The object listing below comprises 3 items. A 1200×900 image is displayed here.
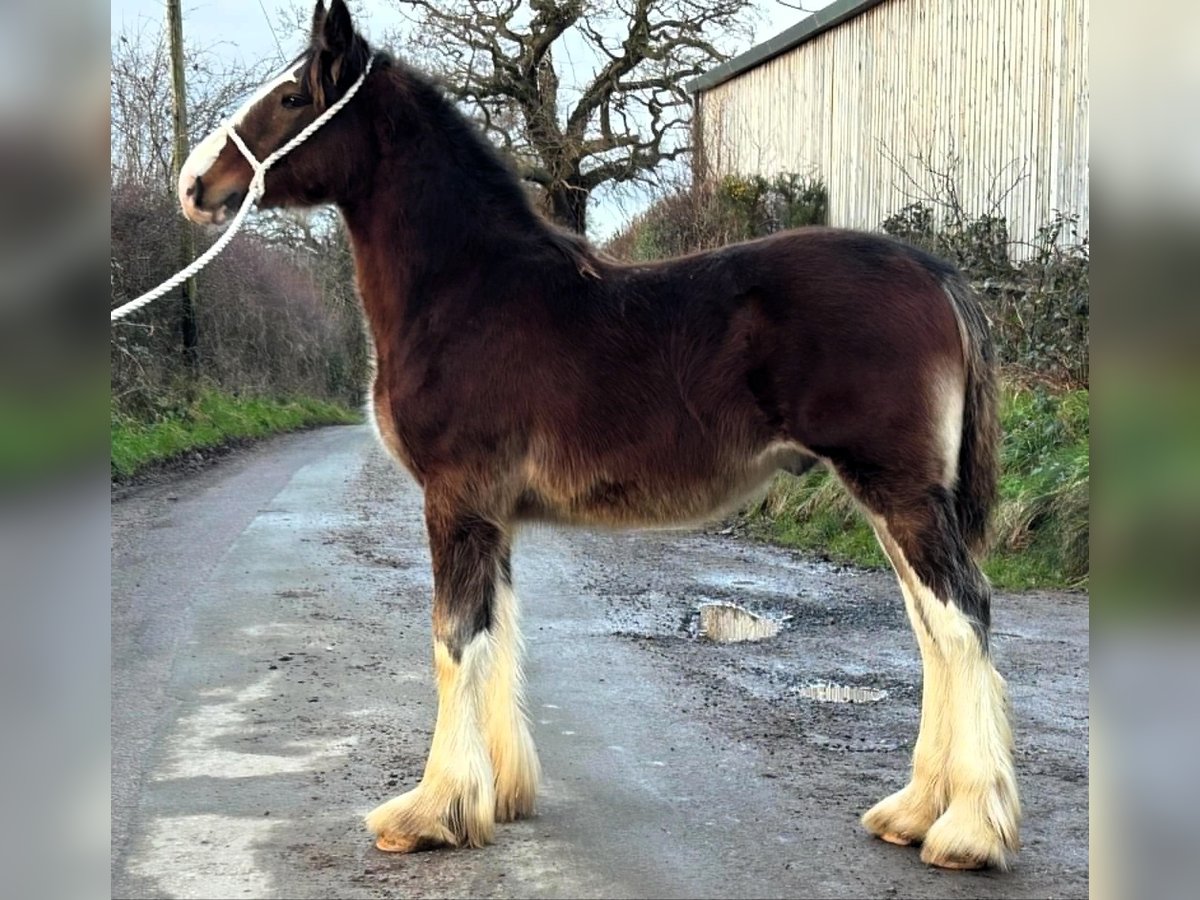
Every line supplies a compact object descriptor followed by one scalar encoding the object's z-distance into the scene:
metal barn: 9.36
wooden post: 12.73
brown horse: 3.02
